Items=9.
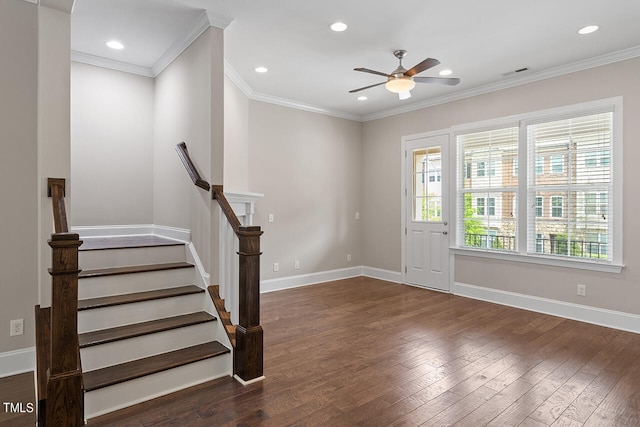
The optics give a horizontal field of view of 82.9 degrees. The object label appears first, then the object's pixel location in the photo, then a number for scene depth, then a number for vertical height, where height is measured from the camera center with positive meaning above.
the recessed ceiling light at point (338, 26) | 3.29 +1.70
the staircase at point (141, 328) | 2.35 -0.88
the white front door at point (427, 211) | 5.46 +0.00
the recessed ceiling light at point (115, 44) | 3.69 +1.71
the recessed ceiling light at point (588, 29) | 3.31 +1.69
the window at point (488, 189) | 4.76 +0.31
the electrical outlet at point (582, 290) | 4.11 -0.89
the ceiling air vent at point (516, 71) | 4.34 +1.71
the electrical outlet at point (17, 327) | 2.86 -0.94
